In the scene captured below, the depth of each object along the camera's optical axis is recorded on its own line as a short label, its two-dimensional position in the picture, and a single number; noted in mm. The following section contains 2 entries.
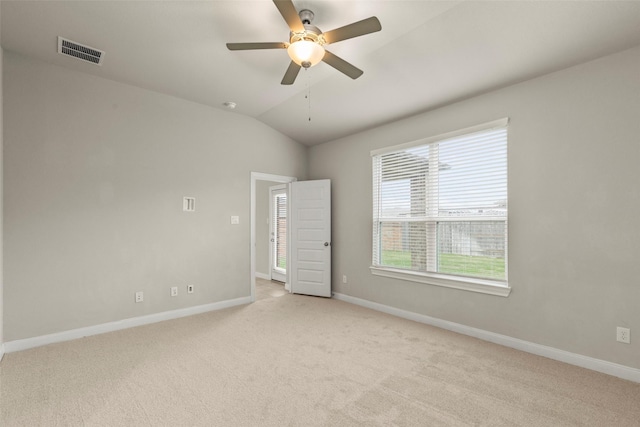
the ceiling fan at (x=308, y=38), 2035
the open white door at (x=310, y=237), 5238
